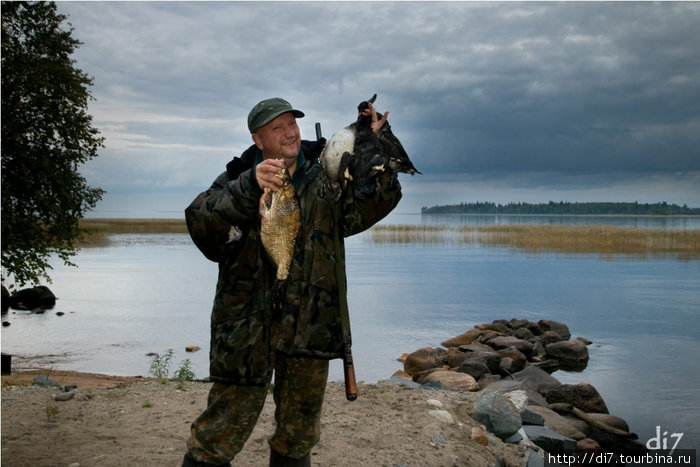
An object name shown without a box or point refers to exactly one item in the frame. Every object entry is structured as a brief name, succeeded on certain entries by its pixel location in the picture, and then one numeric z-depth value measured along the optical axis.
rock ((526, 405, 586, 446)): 9.81
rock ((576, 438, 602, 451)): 9.49
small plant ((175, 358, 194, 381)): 10.05
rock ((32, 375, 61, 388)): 9.05
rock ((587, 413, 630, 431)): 10.76
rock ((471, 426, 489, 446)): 7.39
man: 3.88
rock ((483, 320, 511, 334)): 20.98
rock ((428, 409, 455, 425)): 7.60
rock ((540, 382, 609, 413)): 11.75
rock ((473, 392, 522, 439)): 7.94
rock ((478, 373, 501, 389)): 13.19
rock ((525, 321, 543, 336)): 21.27
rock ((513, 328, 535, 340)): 20.31
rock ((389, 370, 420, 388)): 9.37
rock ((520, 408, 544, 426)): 9.35
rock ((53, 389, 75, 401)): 7.95
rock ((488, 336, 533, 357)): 17.64
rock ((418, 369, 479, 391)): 11.14
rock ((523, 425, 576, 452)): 8.56
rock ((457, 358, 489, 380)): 13.97
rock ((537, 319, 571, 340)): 20.92
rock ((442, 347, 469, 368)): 15.48
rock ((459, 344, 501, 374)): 14.77
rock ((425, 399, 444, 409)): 7.98
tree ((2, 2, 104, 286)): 17.81
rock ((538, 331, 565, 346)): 19.97
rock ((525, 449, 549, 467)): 7.56
